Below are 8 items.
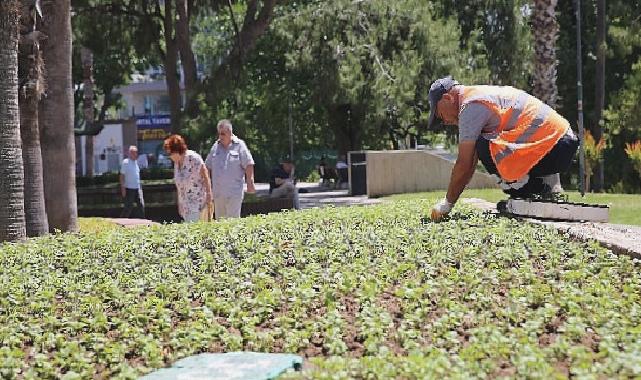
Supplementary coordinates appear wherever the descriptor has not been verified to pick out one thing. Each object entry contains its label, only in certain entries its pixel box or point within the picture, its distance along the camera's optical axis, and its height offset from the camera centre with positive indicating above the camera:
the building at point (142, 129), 41.21 +1.37
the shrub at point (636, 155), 22.86 -0.44
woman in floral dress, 10.99 -0.35
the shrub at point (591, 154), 25.02 -0.43
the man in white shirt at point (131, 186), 18.66 -0.71
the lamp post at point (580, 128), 21.30 +0.25
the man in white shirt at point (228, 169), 11.35 -0.25
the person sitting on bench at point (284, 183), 18.06 -0.71
